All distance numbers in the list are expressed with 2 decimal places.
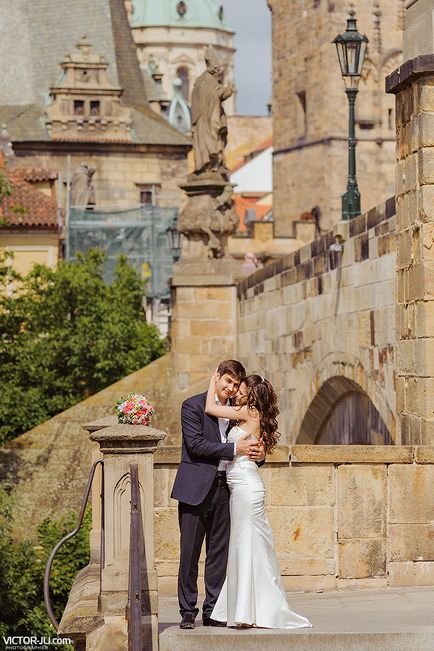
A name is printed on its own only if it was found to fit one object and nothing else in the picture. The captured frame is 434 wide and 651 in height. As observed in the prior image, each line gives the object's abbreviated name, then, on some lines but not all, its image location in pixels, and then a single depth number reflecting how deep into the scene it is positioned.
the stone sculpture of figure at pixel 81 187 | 66.88
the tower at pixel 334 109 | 74.69
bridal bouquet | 12.05
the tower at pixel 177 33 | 155.88
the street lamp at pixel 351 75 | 24.33
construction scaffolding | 61.22
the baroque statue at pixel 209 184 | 31.03
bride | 11.66
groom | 11.88
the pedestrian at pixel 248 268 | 32.48
